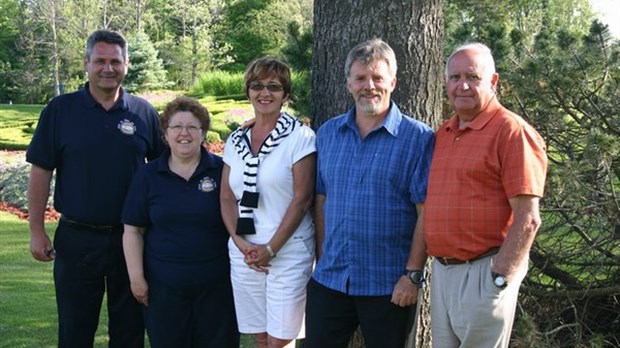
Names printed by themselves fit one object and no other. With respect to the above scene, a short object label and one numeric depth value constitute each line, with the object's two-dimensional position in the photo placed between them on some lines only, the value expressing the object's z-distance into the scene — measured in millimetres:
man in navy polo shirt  4258
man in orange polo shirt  3078
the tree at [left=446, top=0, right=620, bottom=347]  5020
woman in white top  3645
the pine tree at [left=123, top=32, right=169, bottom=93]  33938
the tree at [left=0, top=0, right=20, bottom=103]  45256
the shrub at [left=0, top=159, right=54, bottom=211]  14367
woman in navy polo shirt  3900
